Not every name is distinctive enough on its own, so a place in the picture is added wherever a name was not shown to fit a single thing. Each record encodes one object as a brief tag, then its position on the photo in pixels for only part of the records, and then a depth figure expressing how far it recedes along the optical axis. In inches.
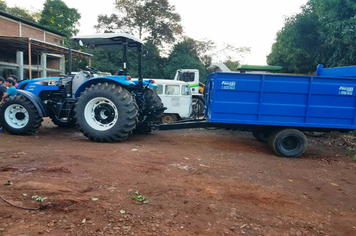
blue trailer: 222.8
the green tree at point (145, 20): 1112.8
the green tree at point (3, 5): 1380.2
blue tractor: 235.9
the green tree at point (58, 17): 1175.6
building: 623.8
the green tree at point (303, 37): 559.8
